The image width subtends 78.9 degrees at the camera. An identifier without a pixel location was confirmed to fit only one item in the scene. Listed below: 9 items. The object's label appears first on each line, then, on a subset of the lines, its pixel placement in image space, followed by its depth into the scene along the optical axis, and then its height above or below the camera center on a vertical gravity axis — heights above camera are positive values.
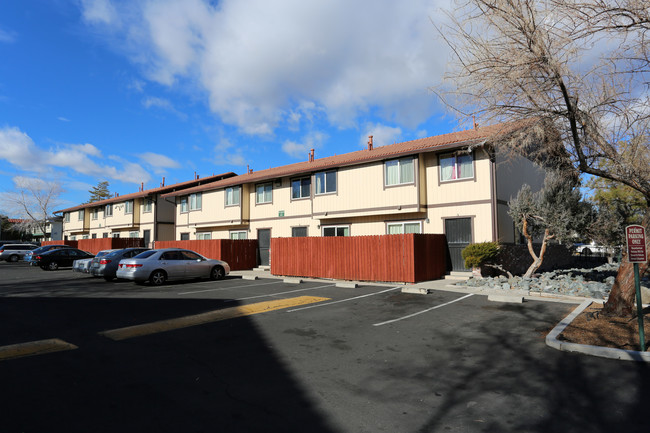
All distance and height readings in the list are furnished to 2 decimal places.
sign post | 6.02 -0.19
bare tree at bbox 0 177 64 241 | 63.34 +3.81
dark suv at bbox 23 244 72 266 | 28.88 -0.45
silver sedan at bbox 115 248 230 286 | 15.64 -1.01
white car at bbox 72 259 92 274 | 19.82 -1.12
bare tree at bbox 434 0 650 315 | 7.25 +3.00
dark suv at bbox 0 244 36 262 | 35.73 -0.67
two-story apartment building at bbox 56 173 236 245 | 34.28 +2.67
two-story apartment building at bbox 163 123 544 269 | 16.55 +2.30
